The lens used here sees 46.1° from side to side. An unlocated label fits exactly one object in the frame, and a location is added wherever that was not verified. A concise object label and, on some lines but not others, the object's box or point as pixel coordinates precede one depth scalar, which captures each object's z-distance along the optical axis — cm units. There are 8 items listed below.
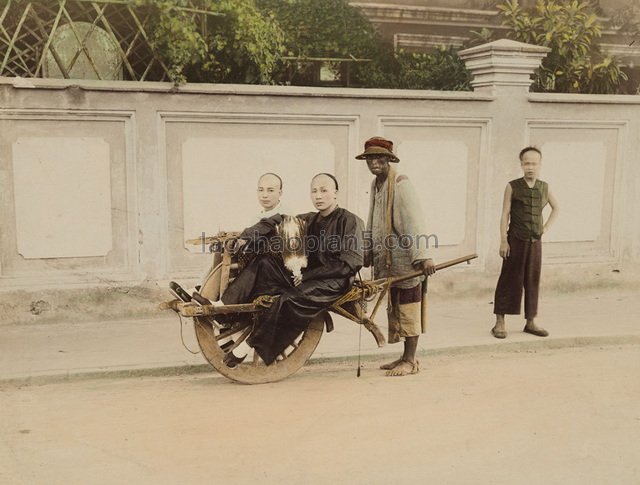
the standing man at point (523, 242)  703
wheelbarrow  546
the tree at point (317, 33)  993
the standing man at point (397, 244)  582
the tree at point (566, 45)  955
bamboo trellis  754
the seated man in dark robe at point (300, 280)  552
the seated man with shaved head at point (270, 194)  566
